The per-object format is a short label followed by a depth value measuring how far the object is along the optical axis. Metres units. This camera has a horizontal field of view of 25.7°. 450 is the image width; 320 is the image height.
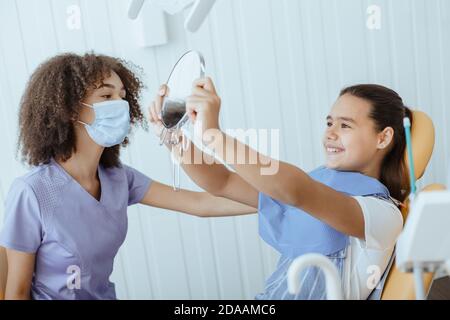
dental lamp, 1.85
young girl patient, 1.86
